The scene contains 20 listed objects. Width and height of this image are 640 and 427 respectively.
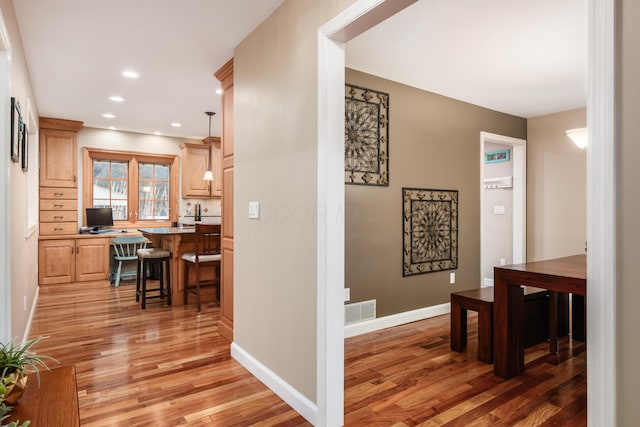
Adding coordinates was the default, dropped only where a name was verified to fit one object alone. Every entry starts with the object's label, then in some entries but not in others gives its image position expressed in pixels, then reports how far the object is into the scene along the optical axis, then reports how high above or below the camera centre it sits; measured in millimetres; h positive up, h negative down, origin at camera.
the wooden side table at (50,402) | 1126 -610
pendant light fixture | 5768 +630
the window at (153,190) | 6852 +484
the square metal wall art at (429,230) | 3951 -158
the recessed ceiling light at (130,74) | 3691 +1427
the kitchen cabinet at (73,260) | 5508 -665
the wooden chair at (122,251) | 5711 -555
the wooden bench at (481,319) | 2908 -847
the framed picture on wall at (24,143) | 3083 +628
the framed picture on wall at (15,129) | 2396 +590
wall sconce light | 3613 +777
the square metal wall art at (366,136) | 3495 +771
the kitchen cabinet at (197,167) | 6918 +926
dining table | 2576 -703
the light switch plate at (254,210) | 2688 +45
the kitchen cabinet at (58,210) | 5656 +98
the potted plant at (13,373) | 1175 -516
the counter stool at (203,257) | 4238 -479
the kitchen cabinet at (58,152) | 5645 +993
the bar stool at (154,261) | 4457 -588
